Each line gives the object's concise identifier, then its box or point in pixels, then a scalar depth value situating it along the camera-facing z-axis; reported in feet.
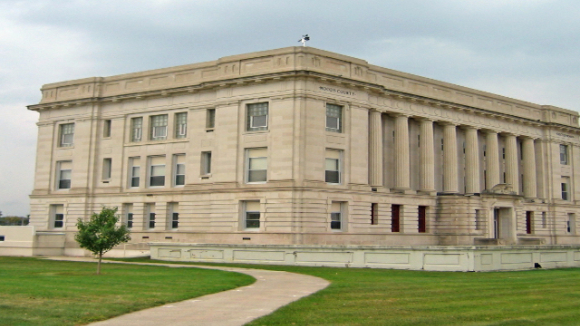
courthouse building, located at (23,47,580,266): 153.69
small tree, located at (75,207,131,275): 102.94
